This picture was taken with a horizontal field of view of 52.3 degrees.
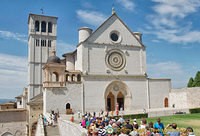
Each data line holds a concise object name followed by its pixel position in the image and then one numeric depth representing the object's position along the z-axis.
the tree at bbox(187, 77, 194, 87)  69.22
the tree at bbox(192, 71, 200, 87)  65.96
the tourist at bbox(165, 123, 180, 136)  8.48
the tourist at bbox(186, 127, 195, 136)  7.98
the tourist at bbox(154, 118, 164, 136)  10.40
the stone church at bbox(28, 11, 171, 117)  34.94
